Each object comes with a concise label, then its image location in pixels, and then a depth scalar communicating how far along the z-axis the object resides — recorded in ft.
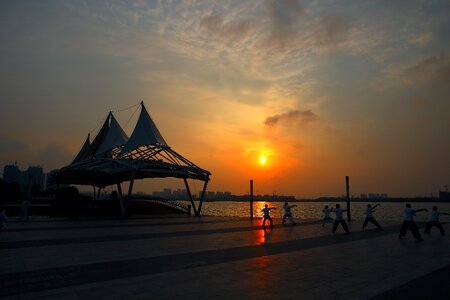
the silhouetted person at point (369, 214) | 59.42
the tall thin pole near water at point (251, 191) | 101.65
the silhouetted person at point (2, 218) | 59.57
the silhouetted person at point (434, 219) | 50.69
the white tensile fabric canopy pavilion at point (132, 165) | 104.17
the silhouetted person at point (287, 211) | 71.46
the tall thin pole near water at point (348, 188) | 84.74
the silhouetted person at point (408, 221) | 45.84
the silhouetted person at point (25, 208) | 79.62
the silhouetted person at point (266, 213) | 65.70
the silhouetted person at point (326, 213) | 69.14
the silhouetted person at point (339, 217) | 53.31
